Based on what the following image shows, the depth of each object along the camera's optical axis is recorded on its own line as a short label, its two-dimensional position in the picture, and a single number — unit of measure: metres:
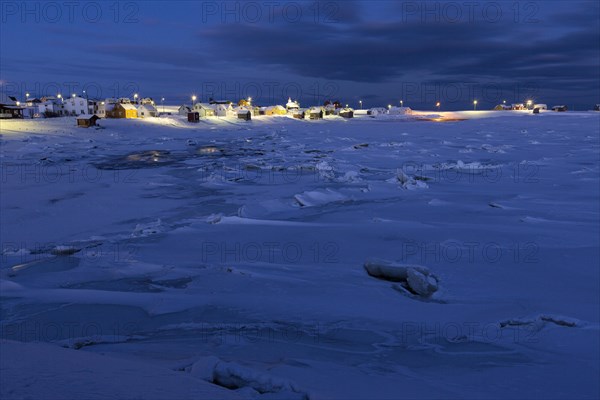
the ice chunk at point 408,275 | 4.70
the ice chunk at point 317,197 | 9.59
